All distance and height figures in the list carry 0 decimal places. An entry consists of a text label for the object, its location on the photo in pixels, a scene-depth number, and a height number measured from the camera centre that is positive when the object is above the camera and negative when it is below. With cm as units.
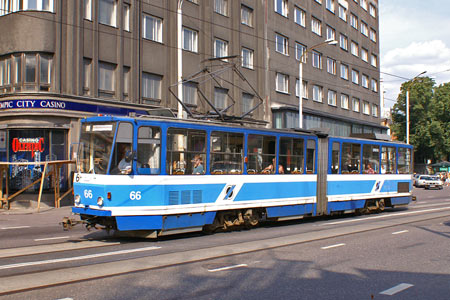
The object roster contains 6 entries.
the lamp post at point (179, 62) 1839 +385
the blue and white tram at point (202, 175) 1055 -31
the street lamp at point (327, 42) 2606 +635
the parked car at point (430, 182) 4478 -165
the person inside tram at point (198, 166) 1173 -7
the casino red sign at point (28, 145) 2147 +78
